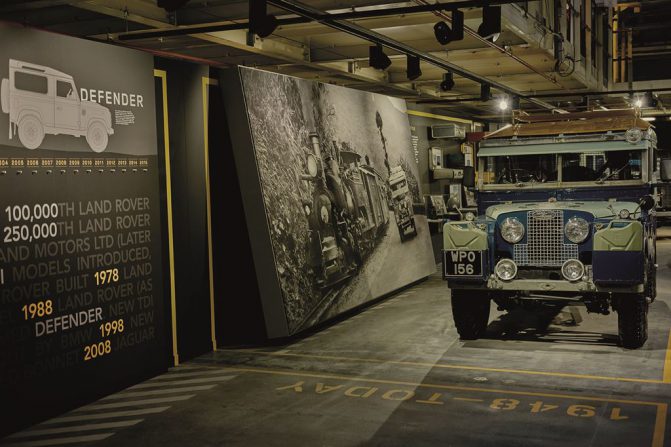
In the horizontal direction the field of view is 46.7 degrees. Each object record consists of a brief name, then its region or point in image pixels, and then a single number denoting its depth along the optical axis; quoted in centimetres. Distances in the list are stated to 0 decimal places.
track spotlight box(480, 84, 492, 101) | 1409
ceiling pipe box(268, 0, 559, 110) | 758
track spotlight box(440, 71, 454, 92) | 1252
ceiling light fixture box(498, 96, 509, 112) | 1688
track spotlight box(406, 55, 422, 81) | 1089
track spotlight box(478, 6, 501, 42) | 784
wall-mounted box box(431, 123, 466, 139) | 1586
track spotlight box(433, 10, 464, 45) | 810
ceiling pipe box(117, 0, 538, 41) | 751
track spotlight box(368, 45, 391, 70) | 1023
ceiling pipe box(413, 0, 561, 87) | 906
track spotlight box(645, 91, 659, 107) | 1720
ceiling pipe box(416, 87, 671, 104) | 1670
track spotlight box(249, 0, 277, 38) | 706
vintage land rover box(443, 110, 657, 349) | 797
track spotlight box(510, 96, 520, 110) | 1653
